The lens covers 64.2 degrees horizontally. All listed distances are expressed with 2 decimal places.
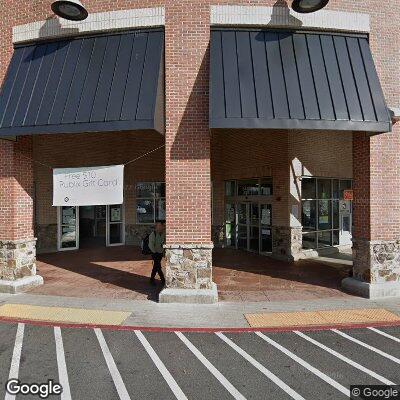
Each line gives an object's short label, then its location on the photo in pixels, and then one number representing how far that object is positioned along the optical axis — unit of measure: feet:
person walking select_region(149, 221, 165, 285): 31.40
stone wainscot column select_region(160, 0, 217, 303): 27.84
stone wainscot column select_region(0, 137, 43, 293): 30.91
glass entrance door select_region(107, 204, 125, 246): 57.67
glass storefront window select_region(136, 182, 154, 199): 57.72
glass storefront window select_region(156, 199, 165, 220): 57.11
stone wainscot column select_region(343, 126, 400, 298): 29.60
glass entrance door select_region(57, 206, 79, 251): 53.72
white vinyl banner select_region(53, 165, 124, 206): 28.45
